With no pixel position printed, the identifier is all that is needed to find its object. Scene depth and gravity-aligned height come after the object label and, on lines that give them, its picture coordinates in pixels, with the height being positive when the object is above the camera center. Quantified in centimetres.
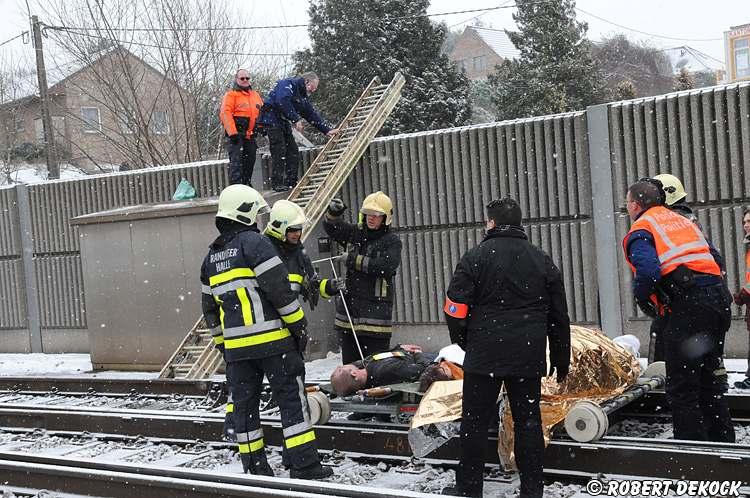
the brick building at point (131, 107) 2314 +322
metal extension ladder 1156 +46
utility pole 2309 +319
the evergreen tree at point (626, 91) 3359 +365
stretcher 726 -173
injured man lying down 756 -148
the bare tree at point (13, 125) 3288 +456
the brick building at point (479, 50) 7806 +1328
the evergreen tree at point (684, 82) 3506 +406
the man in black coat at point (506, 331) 572 -93
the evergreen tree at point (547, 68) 3300 +469
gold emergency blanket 641 -162
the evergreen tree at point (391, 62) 2912 +481
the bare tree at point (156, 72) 2320 +403
